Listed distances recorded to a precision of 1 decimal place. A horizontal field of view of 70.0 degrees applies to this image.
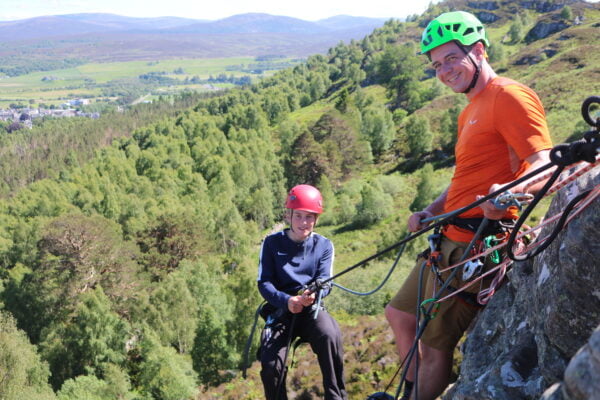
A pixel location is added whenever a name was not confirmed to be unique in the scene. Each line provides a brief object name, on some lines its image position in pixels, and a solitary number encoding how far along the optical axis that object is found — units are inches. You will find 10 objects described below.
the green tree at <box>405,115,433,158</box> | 2423.7
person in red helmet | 210.4
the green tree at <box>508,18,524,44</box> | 4350.4
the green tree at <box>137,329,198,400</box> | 858.8
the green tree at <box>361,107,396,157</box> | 2790.4
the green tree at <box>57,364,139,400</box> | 912.9
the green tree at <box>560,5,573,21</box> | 4287.2
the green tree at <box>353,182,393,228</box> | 1956.2
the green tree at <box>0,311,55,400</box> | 888.3
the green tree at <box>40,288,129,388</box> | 1115.9
